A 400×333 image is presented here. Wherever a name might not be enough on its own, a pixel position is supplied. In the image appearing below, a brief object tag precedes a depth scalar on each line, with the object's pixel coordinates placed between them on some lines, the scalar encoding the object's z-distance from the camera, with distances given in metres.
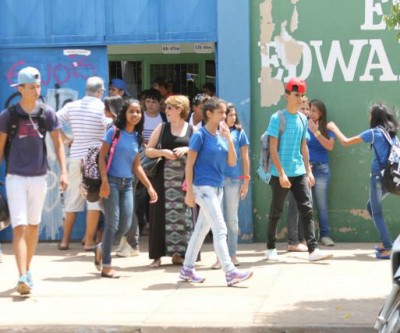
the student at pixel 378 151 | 15.22
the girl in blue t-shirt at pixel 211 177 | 13.11
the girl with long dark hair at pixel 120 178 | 13.91
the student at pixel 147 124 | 17.94
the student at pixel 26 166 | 12.67
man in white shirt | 16.69
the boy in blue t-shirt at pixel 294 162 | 15.07
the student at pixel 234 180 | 14.62
